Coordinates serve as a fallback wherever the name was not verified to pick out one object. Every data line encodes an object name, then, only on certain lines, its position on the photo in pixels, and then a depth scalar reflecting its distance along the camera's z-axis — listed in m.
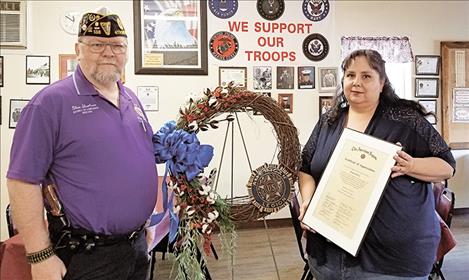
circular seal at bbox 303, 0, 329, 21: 4.86
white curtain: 5.06
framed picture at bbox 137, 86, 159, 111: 4.54
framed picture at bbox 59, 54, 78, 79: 4.36
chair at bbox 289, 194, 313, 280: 2.68
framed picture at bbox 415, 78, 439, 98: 5.29
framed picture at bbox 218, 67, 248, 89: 4.71
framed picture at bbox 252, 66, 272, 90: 4.79
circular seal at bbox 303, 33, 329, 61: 4.88
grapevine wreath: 1.53
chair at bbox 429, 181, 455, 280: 2.90
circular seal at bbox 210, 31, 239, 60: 4.65
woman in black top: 1.53
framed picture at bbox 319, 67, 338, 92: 4.94
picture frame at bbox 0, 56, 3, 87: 4.23
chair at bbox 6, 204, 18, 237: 2.52
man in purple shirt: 1.38
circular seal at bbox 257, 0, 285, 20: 4.74
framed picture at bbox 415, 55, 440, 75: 5.27
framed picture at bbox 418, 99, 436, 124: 5.33
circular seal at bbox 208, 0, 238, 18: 4.62
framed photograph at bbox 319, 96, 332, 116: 4.97
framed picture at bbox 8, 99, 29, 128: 4.28
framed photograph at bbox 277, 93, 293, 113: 4.89
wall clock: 4.33
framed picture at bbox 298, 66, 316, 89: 4.89
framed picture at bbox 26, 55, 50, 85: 4.29
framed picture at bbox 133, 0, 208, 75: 4.47
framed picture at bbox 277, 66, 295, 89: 4.85
